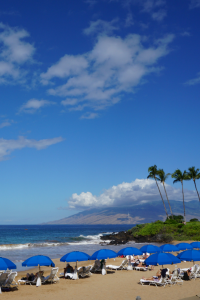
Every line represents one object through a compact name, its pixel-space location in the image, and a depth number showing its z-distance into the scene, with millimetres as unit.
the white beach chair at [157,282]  14711
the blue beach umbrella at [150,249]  20680
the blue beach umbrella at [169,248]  21859
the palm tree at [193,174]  57631
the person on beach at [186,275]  15962
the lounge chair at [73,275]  16952
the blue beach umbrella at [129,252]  19238
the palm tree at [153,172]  60438
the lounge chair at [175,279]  15112
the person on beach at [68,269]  17547
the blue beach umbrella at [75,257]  16438
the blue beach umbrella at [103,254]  17641
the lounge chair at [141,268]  20081
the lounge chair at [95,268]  19077
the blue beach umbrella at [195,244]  24122
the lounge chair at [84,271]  17445
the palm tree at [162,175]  59741
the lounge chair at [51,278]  15695
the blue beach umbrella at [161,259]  15409
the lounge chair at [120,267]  20394
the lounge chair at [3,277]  14305
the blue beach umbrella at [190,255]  16297
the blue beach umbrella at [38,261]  15000
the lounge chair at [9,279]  14227
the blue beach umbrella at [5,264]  13459
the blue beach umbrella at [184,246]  23344
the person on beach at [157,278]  14950
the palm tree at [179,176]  58875
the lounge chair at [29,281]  15570
